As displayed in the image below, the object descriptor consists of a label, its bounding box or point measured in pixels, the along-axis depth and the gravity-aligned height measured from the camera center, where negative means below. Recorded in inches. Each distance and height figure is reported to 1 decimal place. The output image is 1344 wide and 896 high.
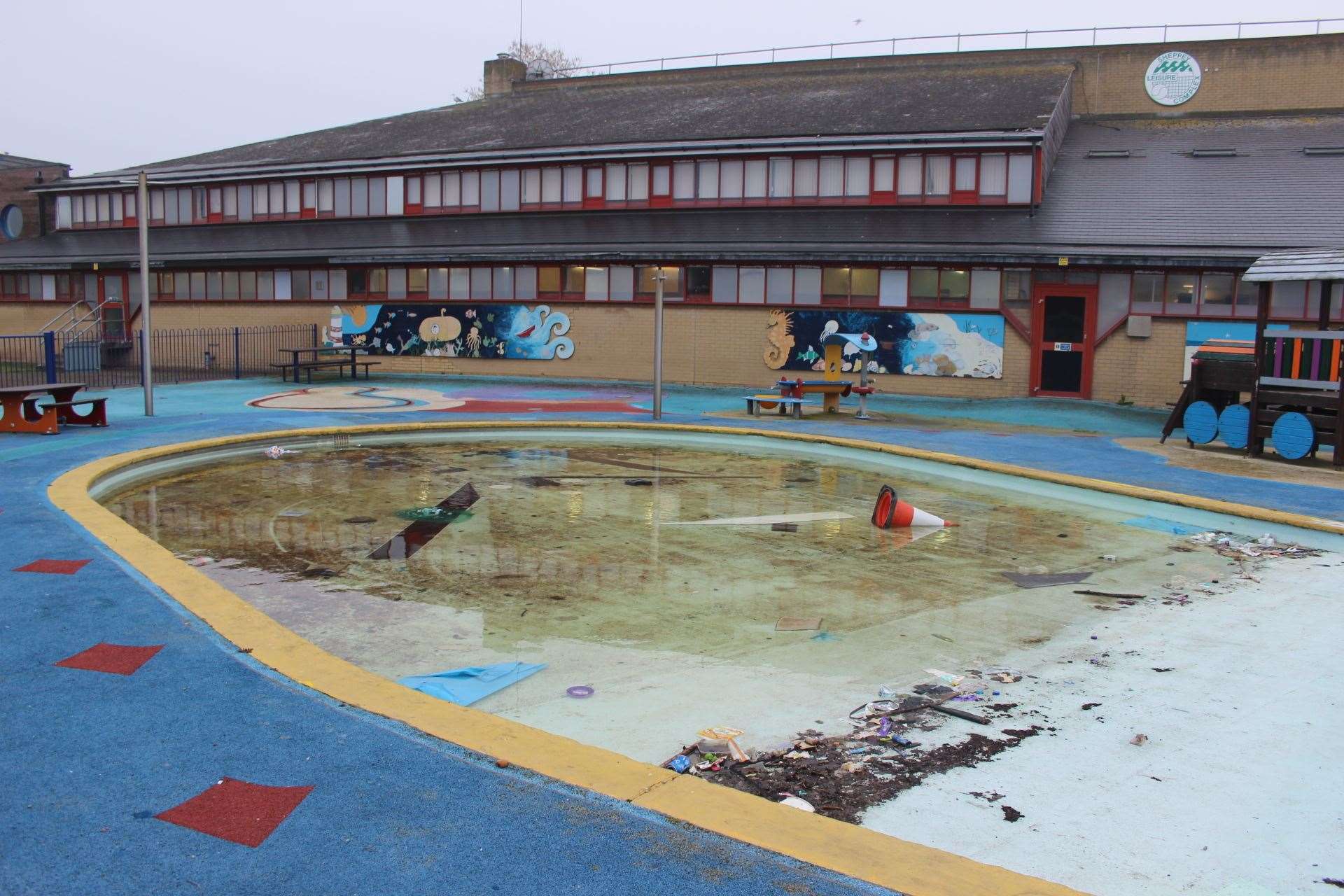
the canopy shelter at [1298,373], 598.2 -12.7
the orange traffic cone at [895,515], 448.1 -73.0
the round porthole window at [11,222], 1795.0 +169.5
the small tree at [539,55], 2672.2 +709.5
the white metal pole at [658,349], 807.7 -9.3
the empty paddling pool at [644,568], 251.1 -78.7
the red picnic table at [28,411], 637.3 -52.9
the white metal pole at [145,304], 738.8 +14.9
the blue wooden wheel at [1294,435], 612.7 -48.9
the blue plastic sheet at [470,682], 238.2 -80.2
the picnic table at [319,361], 1099.3 -34.2
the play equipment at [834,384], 846.6 -35.6
